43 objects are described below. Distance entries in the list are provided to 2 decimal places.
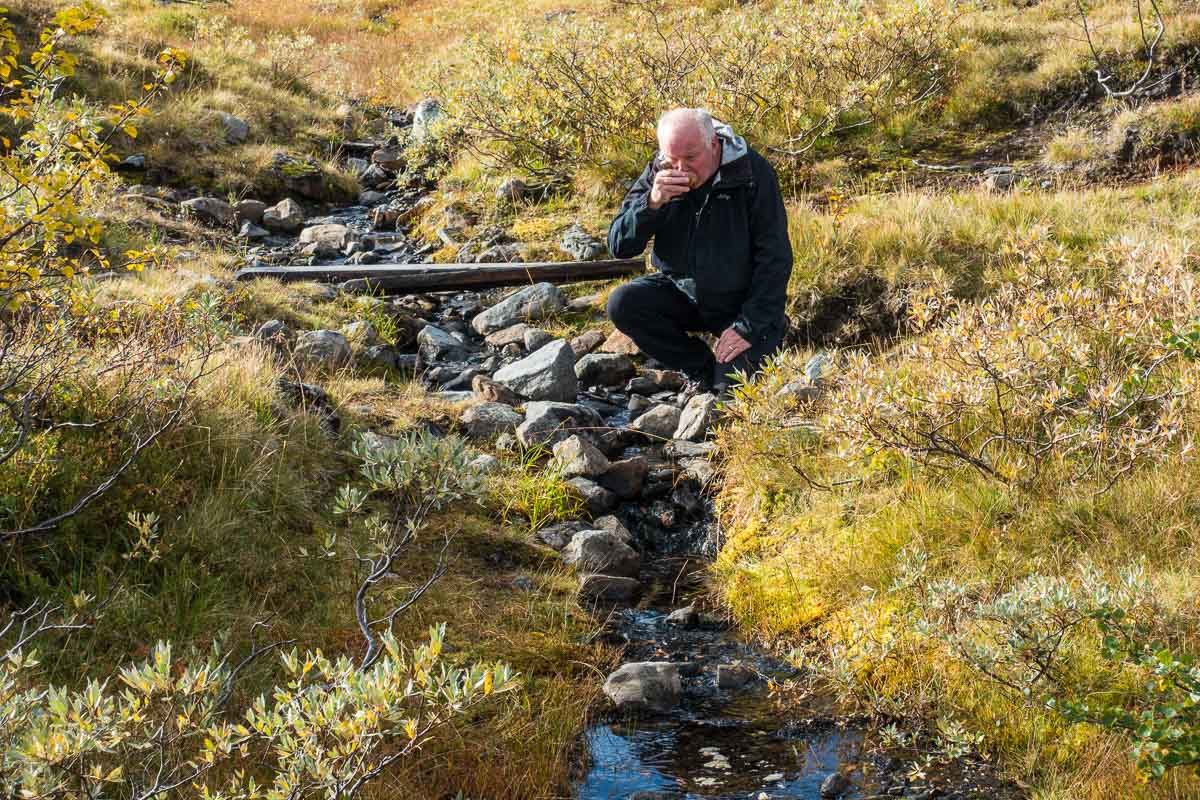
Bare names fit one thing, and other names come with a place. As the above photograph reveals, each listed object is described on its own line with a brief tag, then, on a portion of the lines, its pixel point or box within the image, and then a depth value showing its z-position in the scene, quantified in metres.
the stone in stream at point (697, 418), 6.50
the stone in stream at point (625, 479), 6.13
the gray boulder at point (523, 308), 8.56
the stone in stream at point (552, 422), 6.42
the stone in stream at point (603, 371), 7.60
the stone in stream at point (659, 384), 7.43
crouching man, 6.13
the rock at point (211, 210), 10.63
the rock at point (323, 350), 6.90
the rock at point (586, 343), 8.02
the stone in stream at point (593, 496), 5.93
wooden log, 8.90
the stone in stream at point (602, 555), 5.34
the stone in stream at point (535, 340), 8.09
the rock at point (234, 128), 12.92
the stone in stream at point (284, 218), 11.21
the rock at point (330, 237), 10.47
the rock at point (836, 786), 3.75
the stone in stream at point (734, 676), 4.50
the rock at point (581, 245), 9.32
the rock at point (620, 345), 7.87
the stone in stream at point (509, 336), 8.27
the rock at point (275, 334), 6.73
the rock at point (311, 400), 5.72
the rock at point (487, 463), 5.86
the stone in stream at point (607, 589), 5.14
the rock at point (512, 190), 10.73
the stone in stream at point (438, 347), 7.96
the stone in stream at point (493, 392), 6.99
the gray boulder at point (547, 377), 7.12
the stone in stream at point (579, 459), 6.12
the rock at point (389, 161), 13.76
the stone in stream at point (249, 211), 11.17
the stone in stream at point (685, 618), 5.02
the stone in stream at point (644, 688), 4.32
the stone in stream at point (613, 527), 5.62
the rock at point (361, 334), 7.47
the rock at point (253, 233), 10.52
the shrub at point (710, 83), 9.99
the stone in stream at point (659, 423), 6.78
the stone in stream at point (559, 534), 5.54
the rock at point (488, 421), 6.50
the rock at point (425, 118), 12.86
